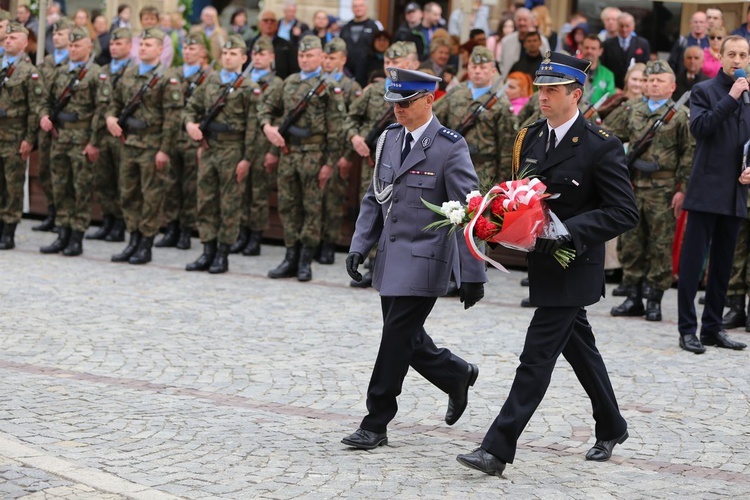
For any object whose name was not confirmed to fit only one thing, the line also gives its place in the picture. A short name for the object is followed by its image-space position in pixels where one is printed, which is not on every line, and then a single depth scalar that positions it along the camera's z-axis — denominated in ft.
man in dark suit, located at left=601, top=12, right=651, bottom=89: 46.44
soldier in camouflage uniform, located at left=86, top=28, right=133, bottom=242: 43.16
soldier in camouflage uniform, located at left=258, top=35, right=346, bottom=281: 39.78
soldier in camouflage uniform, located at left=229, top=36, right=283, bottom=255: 42.22
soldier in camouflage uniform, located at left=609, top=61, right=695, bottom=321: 33.88
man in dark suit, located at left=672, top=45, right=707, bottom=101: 42.50
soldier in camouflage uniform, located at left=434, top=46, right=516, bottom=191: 37.73
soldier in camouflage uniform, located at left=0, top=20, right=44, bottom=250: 43.75
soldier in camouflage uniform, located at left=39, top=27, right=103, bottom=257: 43.19
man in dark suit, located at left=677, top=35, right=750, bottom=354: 29.55
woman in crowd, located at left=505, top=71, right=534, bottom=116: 39.81
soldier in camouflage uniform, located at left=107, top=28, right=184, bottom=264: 42.04
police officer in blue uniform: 20.66
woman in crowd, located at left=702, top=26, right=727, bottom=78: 42.93
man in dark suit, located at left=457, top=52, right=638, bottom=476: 19.22
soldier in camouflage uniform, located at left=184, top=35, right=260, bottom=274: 40.60
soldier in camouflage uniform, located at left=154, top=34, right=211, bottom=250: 44.34
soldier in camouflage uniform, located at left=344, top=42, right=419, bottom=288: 38.19
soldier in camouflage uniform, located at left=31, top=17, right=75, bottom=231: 44.80
